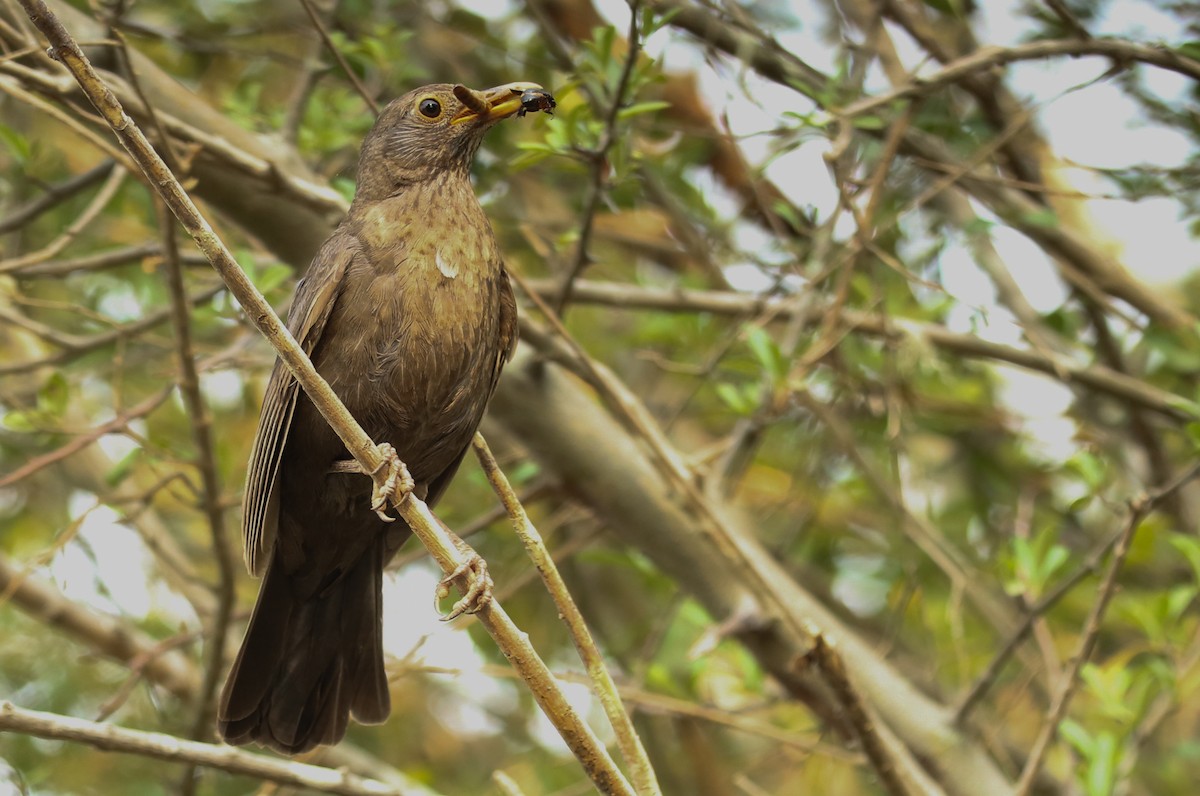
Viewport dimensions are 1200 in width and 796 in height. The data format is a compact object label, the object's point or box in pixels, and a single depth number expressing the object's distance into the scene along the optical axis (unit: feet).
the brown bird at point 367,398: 20.71
